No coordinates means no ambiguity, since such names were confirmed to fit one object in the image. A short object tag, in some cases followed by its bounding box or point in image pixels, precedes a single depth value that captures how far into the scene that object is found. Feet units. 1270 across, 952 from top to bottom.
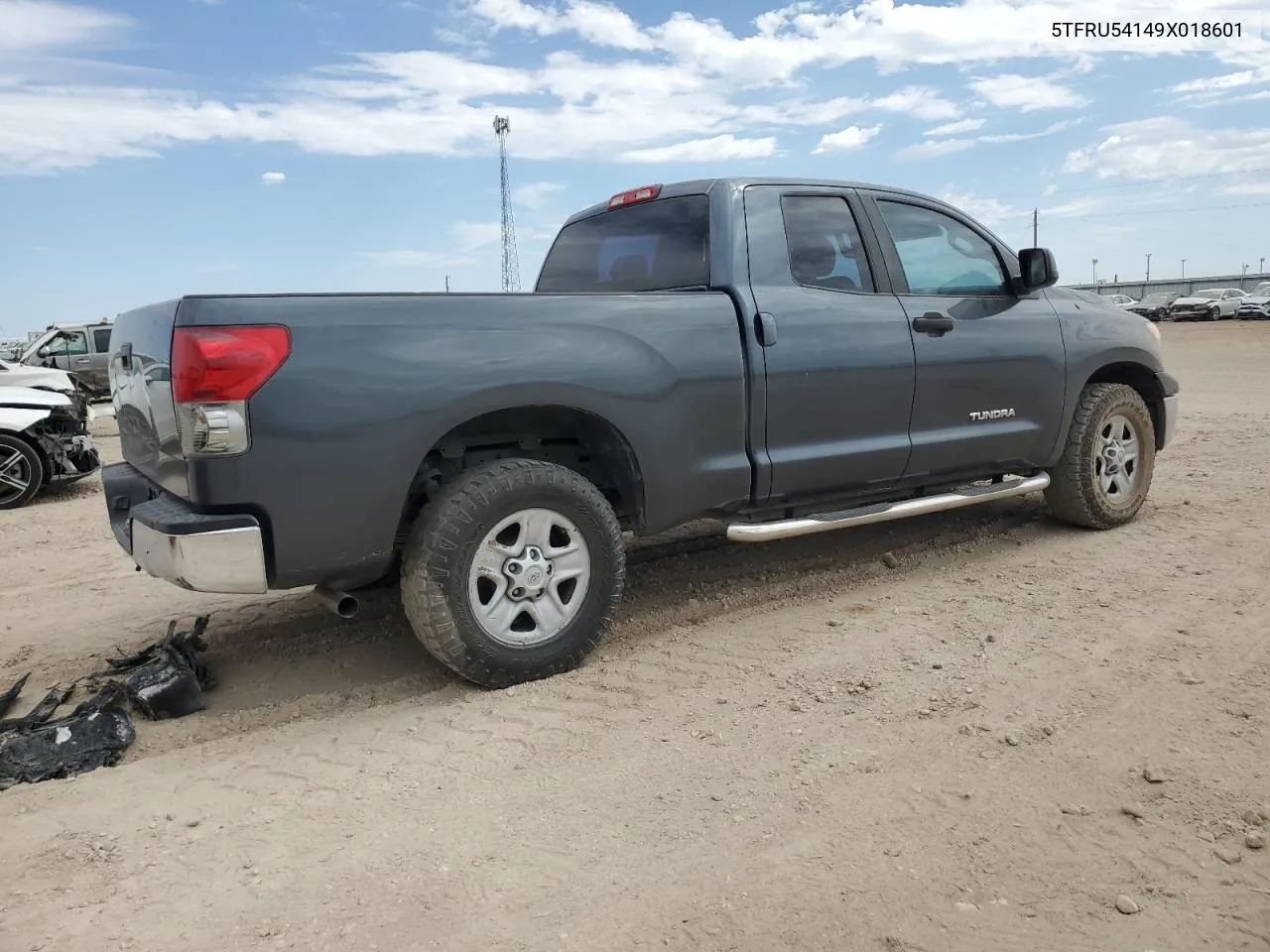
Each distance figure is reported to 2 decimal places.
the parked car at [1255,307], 133.39
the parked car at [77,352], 59.11
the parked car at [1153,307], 151.64
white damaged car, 29.45
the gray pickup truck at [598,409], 10.41
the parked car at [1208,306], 141.79
